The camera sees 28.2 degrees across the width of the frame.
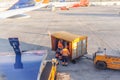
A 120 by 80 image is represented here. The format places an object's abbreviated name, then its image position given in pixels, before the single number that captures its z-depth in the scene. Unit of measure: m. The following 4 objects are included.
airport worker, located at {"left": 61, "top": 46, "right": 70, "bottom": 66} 13.98
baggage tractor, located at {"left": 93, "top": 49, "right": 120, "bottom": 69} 12.90
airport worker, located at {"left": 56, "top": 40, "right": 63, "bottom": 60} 14.59
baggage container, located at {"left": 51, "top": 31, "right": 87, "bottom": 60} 14.20
